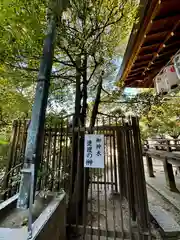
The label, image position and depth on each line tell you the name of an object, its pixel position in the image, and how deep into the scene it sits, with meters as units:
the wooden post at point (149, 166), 8.21
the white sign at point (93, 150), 2.74
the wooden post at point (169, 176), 6.00
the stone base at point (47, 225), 1.36
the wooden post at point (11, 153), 2.99
